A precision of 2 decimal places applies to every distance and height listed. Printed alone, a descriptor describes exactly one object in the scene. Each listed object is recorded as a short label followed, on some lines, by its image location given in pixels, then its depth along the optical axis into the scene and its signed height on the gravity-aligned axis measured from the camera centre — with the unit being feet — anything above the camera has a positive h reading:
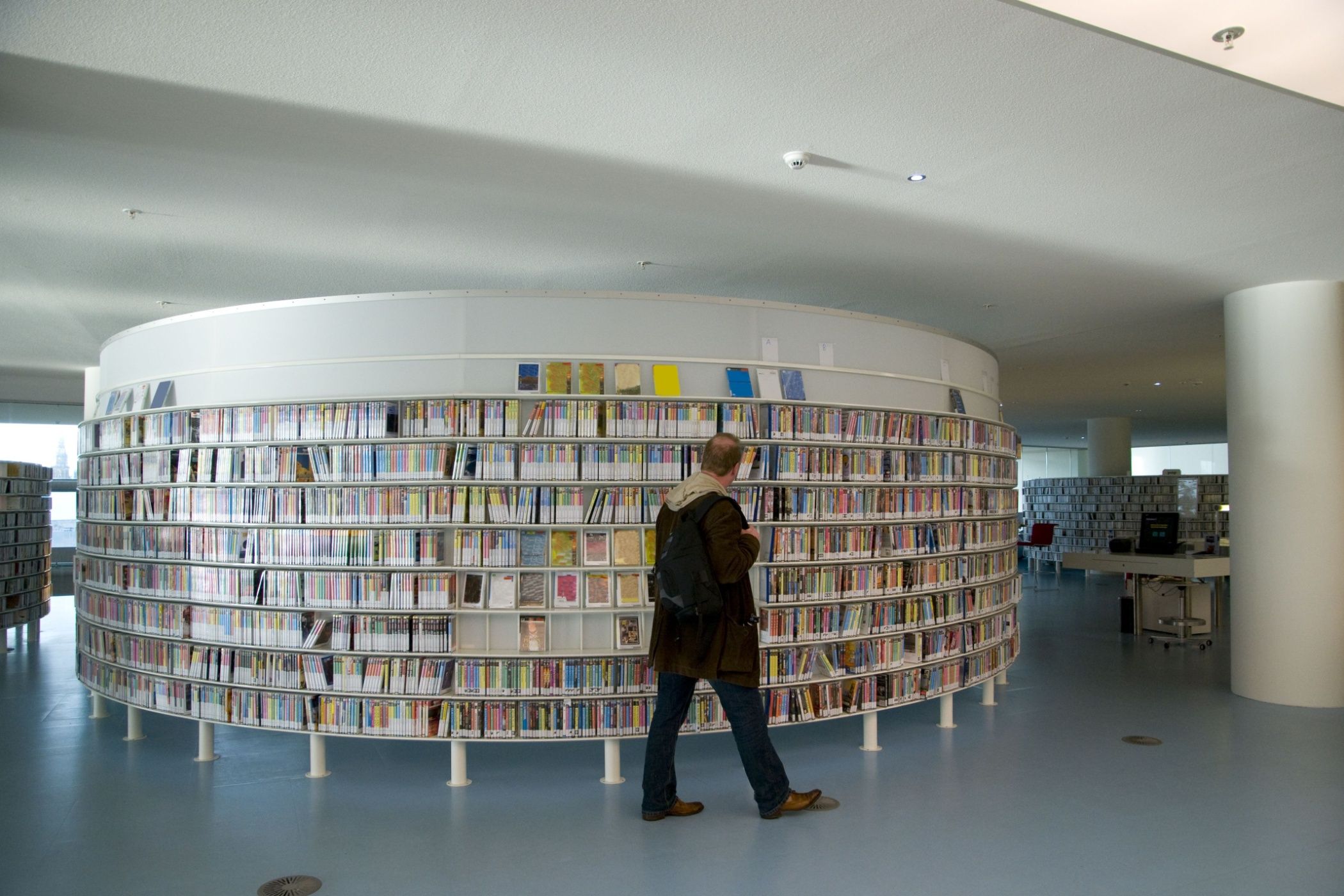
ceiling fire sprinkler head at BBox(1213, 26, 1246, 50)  8.18 +4.10
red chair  51.67 -2.50
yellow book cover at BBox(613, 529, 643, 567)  15.92 -0.96
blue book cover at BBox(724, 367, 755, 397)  16.62 +1.99
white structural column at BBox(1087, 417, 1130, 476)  56.75 +2.84
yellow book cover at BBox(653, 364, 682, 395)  16.21 +1.99
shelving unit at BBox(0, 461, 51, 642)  29.71 -1.71
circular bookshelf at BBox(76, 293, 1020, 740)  15.67 -0.40
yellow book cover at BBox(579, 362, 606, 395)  15.90 +1.98
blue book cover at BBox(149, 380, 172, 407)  17.78 +1.92
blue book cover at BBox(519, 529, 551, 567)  15.76 -0.97
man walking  12.96 -2.32
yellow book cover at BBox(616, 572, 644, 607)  15.99 -1.72
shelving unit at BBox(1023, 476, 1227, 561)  54.49 -0.81
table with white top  29.14 -2.43
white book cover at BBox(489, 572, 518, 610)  15.72 -1.69
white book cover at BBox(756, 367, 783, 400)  16.88 +2.02
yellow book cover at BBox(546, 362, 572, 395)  15.79 +1.98
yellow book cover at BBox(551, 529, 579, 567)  15.81 -0.95
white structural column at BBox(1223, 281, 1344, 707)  20.71 -0.08
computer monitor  31.50 -1.44
